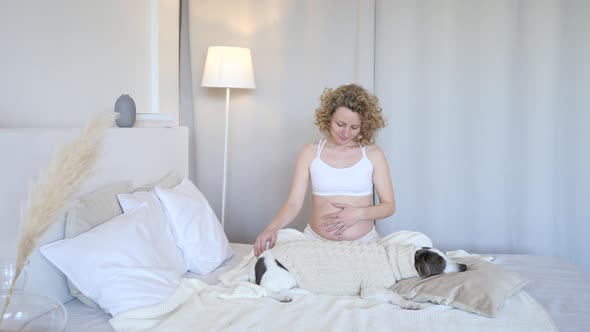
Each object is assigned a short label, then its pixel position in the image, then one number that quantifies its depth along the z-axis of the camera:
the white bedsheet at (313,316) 1.75
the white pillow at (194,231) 2.45
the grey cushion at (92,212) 1.96
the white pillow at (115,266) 1.86
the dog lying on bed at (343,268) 2.07
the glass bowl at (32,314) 1.07
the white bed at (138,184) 1.82
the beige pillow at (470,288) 1.88
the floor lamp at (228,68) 3.75
